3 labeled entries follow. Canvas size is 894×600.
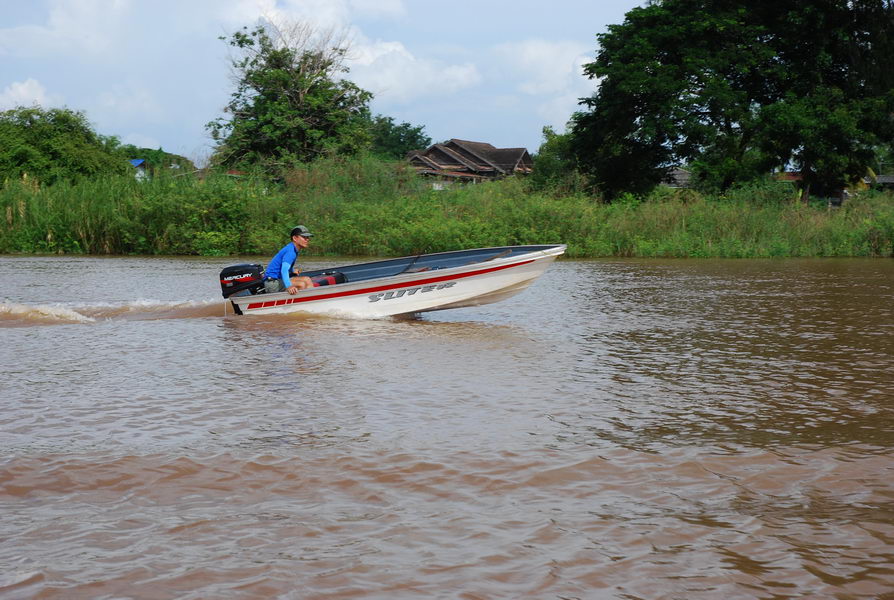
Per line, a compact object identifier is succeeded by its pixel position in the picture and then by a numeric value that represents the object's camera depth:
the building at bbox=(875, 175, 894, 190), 65.23
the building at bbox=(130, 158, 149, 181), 74.60
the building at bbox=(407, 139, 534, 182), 69.56
